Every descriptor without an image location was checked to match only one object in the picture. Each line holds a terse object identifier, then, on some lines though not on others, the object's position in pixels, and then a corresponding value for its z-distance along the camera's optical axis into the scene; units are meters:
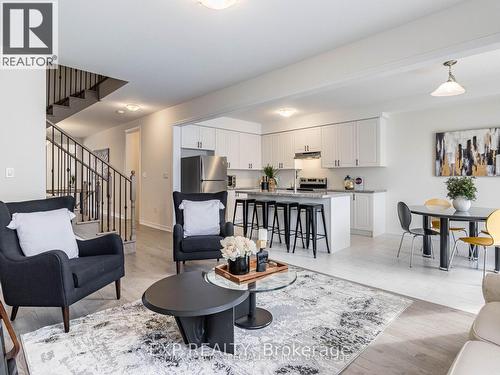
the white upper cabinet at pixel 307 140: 6.81
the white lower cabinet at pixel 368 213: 5.78
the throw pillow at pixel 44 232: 2.47
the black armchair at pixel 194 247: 3.47
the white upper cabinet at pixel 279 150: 7.36
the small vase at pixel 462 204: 3.72
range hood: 6.82
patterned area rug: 1.82
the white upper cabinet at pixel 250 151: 7.55
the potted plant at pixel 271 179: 5.56
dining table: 3.34
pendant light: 3.44
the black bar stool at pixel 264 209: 5.17
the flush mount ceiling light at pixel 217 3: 2.32
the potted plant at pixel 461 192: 3.68
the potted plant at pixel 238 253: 2.14
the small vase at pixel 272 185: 5.55
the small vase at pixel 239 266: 2.20
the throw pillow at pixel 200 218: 3.78
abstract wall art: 4.80
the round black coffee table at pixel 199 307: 1.79
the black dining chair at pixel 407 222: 3.98
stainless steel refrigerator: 5.91
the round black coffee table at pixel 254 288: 2.04
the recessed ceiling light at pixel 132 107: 5.83
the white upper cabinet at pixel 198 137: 6.27
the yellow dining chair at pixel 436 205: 4.45
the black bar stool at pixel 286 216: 4.76
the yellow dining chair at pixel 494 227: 3.08
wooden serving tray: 2.13
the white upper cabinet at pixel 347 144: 6.21
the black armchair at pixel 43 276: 2.19
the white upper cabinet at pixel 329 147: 6.50
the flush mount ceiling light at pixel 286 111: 6.28
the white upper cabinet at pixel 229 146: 6.98
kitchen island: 4.54
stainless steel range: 6.97
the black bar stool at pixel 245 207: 5.52
